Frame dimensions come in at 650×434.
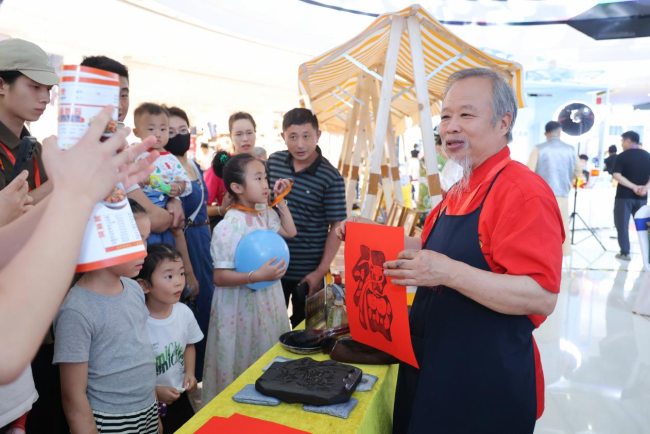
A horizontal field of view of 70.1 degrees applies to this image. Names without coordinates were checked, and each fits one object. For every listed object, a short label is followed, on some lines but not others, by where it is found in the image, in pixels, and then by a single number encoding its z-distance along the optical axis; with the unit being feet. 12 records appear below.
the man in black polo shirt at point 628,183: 24.14
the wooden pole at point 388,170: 16.51
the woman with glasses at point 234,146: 11.93
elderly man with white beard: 3.99
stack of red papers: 3.95
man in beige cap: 5.55
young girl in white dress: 7.07
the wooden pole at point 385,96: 10.00
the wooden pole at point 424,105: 9.80
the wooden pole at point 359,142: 16.33
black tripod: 27.94
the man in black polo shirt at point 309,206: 8.75
